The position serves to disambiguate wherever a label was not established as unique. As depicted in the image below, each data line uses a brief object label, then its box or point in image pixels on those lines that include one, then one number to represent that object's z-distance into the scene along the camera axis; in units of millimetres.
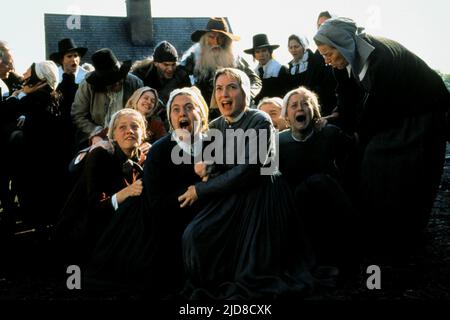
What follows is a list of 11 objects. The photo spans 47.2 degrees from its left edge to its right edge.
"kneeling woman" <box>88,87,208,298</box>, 3992
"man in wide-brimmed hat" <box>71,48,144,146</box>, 5758
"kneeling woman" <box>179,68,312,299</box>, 3674
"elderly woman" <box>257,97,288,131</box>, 5059
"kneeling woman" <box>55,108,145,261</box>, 4273
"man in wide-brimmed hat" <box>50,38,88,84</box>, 6570
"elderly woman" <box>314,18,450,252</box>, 4508
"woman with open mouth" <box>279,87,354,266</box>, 4062
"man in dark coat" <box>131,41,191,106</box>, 6094
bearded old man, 6031
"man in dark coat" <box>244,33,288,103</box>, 6898
